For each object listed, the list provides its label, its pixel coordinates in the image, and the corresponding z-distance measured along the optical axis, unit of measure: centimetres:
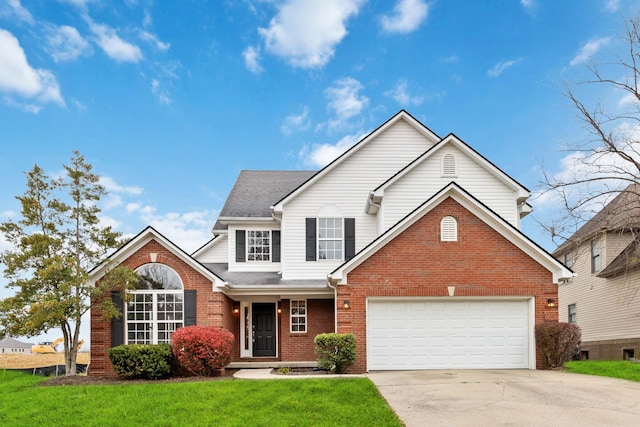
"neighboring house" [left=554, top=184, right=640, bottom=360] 1934
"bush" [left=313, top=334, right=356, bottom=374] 1274
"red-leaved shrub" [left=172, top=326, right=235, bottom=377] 1280
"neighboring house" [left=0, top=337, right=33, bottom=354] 2917
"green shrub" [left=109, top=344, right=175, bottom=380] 1278
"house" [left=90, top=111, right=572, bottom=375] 1343
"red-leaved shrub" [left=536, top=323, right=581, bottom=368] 1285
